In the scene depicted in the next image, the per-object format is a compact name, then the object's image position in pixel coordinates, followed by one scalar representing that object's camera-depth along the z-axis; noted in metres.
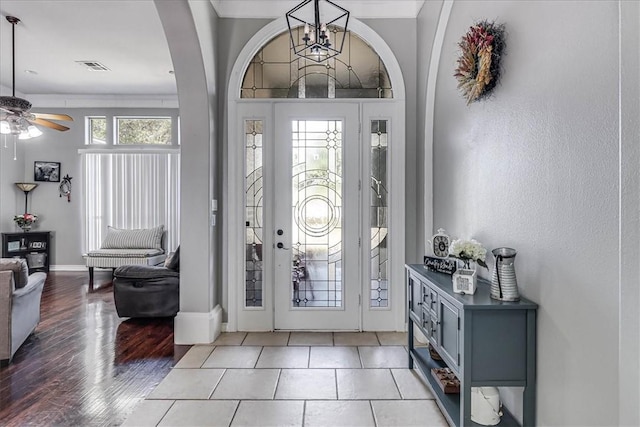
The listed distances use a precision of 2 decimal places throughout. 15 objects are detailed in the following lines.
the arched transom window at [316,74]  3.88
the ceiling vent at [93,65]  5.54
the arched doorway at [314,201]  3.81
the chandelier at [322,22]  3.76
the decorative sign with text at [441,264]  2.49
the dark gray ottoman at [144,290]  4.18
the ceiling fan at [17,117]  4.09
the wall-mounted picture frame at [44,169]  7.23
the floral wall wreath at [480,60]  2.19
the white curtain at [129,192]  7.13
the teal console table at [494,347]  1.85
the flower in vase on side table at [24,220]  6.86
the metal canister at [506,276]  1.90
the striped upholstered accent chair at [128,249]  6.39
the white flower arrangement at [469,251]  2.18
